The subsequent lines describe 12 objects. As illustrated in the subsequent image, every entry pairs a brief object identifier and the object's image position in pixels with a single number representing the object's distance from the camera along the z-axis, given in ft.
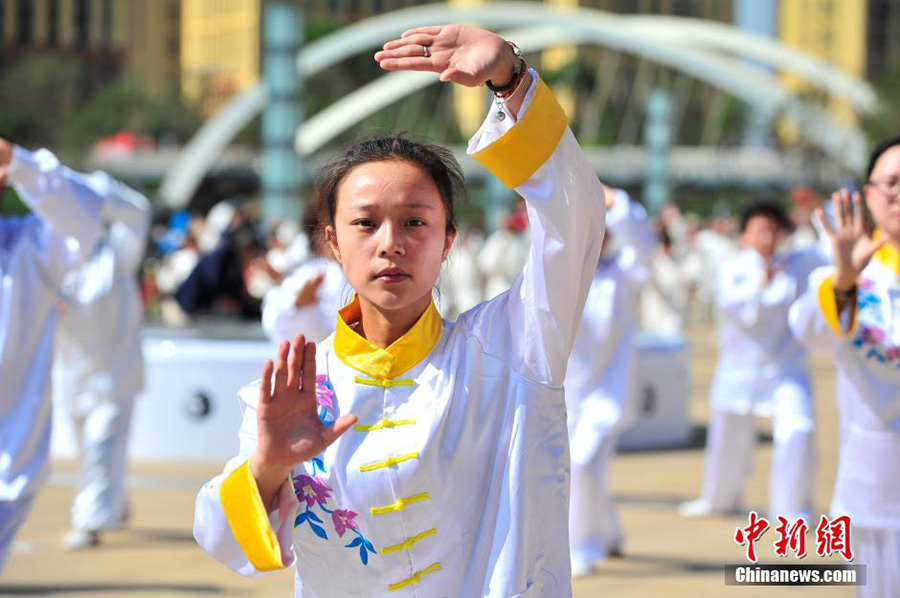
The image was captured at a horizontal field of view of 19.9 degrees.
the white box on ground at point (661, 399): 59.25
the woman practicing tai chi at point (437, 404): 15.00
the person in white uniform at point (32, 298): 29.83
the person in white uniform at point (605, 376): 39.15
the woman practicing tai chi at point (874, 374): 23.74
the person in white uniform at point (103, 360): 43.02
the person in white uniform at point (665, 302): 96.01
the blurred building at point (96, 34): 464.86
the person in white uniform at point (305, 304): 28.24
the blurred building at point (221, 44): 519.16
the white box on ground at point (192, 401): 54.92
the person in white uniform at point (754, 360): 44.65
